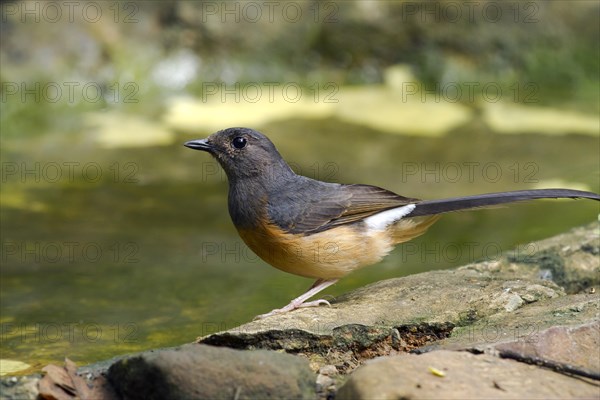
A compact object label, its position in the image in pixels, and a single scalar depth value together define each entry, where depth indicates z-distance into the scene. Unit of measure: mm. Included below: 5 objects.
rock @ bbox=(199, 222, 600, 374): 8156
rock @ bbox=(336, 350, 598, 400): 6602
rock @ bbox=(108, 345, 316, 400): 6832
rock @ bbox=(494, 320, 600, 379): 7219
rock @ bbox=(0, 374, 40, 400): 7246
